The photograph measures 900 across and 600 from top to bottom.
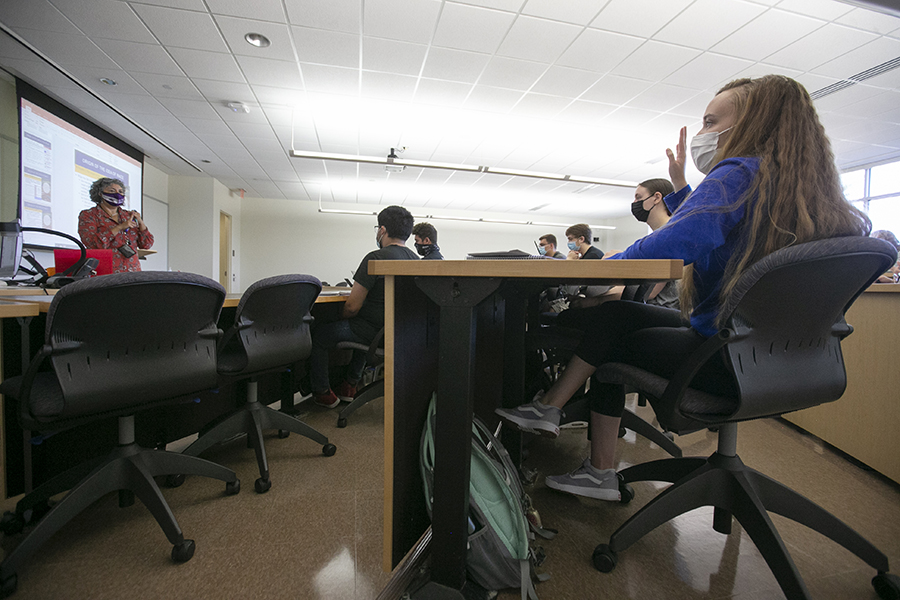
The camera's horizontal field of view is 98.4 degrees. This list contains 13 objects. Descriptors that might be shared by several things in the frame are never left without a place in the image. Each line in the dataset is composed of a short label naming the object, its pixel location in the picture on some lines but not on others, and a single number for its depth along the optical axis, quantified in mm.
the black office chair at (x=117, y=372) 937
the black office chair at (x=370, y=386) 2107
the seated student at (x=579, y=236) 3905
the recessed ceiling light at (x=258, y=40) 3127
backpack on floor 876
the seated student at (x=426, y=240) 3402
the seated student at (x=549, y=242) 4723
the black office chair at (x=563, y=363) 1486
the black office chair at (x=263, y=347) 1448
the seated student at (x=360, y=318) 2260
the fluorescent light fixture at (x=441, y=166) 4895
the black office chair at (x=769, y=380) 756
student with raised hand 813
